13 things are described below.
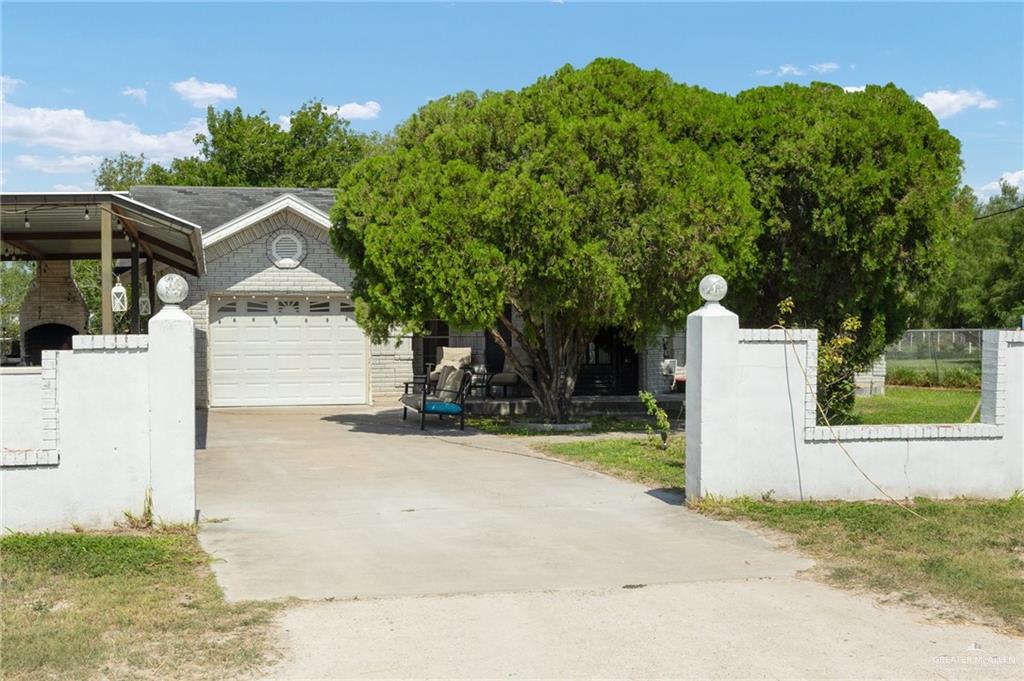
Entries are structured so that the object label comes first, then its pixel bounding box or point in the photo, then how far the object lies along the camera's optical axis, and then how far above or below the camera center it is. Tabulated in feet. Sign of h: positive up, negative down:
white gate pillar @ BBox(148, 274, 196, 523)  28.02 -2.31
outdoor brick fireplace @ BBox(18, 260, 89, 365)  68.39 +1.13
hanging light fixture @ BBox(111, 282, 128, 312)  58.90 +1.80
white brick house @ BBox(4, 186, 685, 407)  70.64 -0.23
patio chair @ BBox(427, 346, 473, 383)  67.46 -1.83
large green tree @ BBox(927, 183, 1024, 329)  122.83 +7.30
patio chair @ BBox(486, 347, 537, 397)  69.15 -3.21
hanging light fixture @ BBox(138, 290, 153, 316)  69.31 +1.57
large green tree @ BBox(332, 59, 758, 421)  48.98 +5.97
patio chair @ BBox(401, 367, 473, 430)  55.16 -3.79
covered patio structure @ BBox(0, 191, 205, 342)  39.96 +4.85
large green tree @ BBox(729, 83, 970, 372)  52.21 +6.93
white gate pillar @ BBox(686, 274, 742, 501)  31.91 -1.73
